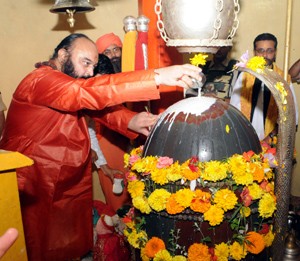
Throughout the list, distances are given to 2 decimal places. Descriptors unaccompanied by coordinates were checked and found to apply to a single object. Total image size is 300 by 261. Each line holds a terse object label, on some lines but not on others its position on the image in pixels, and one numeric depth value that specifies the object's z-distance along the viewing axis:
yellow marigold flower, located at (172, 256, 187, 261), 2.43
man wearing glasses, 4.22
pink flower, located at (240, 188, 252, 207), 2.39
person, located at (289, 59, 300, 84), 5.40
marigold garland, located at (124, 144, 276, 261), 2.31
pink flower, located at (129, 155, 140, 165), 2.73
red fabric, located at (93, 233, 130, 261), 3.83
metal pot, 2.31
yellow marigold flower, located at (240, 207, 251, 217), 2.39
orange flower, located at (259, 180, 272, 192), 2.52
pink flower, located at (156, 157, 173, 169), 2.41
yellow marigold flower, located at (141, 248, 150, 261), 2.59
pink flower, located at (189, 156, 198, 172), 2.32
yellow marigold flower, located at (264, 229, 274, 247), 2.51
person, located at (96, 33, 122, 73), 5.02
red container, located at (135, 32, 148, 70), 3.80
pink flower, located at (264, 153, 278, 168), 2.55
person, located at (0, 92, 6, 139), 4.47
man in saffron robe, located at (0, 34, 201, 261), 3.30
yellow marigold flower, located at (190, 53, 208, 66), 2.43
